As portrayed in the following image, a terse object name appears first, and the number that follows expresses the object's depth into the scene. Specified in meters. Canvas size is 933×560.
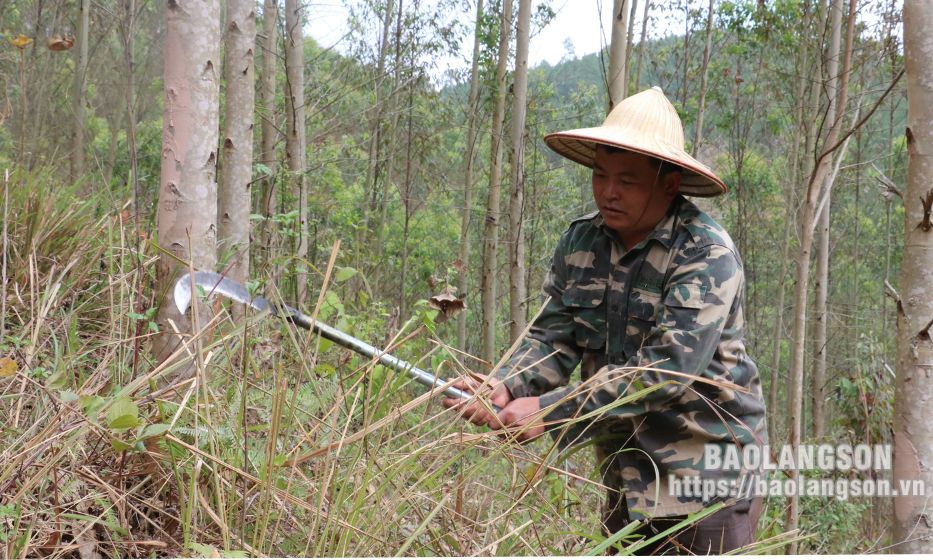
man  1.67
